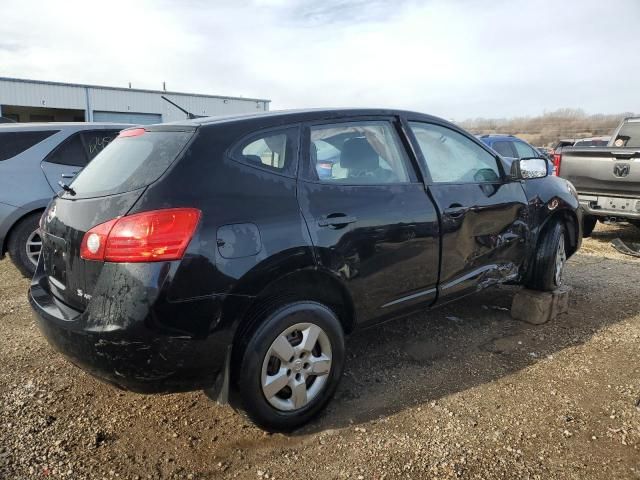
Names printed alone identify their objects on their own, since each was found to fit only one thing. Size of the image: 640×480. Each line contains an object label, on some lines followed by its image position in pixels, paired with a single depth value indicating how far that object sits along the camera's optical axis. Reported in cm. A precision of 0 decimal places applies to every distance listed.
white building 2877
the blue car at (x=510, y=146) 1095
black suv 223
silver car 522
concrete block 418
